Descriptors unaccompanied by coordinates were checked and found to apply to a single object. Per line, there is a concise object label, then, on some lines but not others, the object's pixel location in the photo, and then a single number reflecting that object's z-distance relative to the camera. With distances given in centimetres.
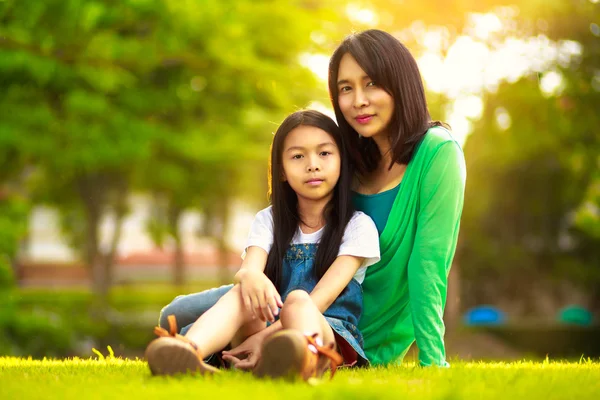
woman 351
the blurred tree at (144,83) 970
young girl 302
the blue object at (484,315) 1767
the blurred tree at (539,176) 1327
